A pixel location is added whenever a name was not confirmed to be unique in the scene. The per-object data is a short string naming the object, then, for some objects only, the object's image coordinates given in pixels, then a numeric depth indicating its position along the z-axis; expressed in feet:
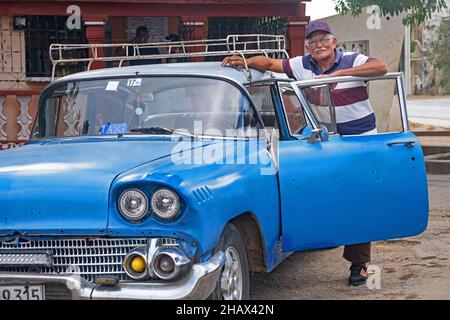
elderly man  19.54
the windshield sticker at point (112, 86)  18.26
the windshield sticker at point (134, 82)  18.17
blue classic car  13.33
